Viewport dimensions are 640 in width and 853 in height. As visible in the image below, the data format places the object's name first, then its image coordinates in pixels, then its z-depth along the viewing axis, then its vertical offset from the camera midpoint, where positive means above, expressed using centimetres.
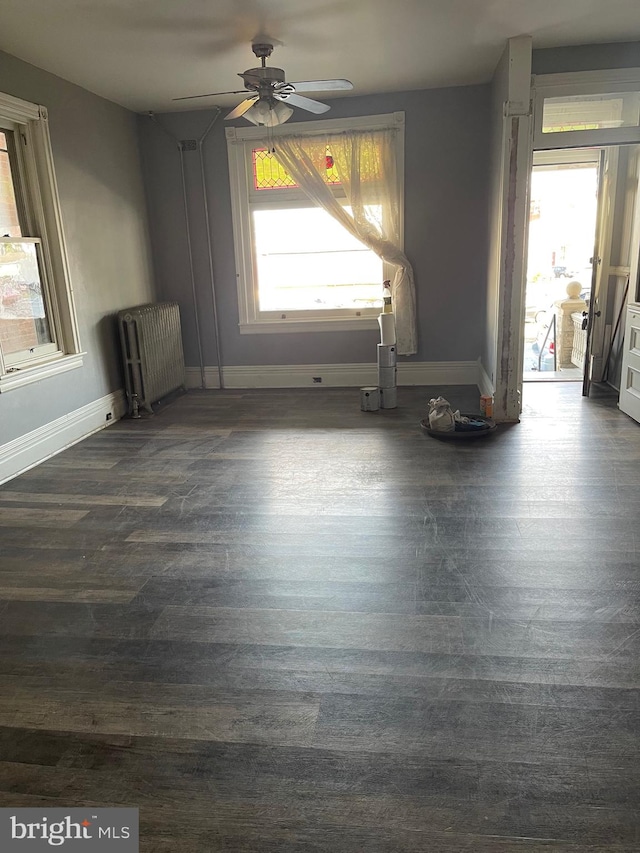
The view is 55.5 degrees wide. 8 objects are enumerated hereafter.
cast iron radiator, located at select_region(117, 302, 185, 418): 539 -77
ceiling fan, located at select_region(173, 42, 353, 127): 410 +112
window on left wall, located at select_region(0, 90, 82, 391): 425 +9
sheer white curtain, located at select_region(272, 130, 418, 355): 575 +71
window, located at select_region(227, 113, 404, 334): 599 +4
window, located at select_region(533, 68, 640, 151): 447 +107
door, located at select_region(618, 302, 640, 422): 475 -94
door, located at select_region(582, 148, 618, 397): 542 -12
